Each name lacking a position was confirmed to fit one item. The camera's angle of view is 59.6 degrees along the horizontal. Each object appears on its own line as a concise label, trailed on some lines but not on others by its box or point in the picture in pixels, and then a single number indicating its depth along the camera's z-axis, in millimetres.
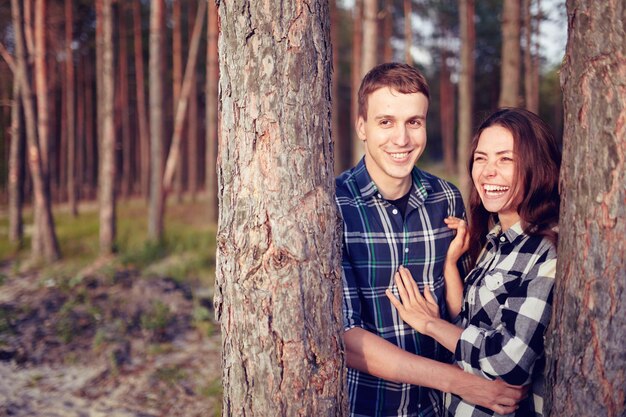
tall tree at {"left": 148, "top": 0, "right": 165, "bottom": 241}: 10844
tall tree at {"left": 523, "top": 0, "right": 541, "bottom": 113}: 13992
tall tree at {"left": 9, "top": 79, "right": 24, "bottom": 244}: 11625
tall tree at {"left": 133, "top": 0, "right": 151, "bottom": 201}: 16828
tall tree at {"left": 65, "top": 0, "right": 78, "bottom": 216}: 14695
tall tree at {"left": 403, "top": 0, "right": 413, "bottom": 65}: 12567
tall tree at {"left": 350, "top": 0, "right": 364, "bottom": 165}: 13787
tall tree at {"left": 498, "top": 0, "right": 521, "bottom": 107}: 7891
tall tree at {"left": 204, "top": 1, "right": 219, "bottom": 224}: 11750
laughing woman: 2141
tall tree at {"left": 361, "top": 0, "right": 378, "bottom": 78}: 8007
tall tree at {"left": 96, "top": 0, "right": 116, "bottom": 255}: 10617
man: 2514
